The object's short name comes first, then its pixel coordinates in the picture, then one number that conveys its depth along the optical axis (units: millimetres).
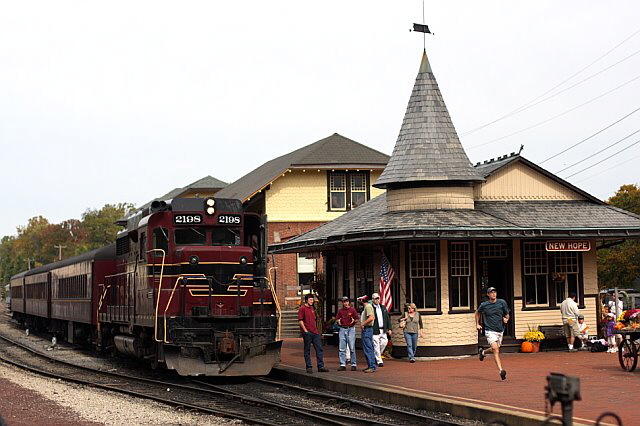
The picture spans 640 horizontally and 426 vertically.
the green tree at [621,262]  62781
